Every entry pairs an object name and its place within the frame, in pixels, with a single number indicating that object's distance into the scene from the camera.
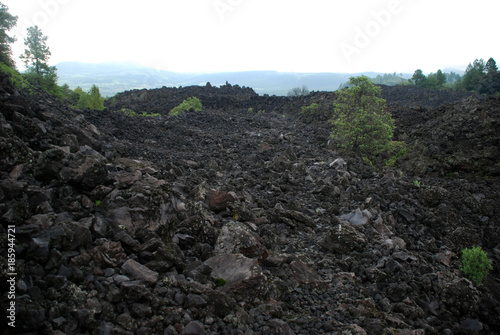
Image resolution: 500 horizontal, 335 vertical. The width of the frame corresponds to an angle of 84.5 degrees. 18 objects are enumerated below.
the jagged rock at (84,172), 5.34
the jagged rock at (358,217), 8.02
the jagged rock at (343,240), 6.84
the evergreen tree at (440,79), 66.50
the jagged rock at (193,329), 3.58
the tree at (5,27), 21.75
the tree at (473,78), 57.75
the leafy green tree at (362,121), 16.14
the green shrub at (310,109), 34.81
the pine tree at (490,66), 56.07
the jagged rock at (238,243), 5.68
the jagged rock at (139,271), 4.05
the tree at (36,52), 34.88
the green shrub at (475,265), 7.29
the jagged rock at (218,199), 7.57
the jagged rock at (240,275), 4.68
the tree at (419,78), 66.62
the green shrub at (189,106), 32.53
